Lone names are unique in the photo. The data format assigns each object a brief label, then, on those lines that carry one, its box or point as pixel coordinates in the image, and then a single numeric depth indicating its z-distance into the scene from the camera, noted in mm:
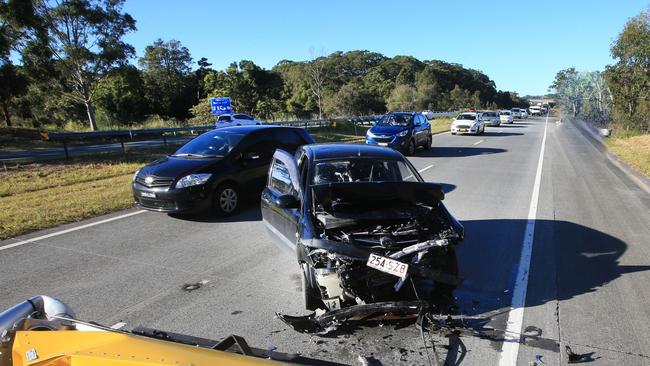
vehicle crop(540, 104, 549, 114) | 99750
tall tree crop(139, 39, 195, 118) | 58375
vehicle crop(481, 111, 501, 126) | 44250
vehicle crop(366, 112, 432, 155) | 18266
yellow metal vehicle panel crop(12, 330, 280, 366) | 2219
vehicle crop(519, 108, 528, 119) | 68538
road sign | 35250
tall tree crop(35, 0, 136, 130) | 31938
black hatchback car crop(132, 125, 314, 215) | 7652
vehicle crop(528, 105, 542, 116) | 92375
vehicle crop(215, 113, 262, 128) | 30573
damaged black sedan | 3988
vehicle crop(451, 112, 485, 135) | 30828
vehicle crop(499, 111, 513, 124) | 52125
